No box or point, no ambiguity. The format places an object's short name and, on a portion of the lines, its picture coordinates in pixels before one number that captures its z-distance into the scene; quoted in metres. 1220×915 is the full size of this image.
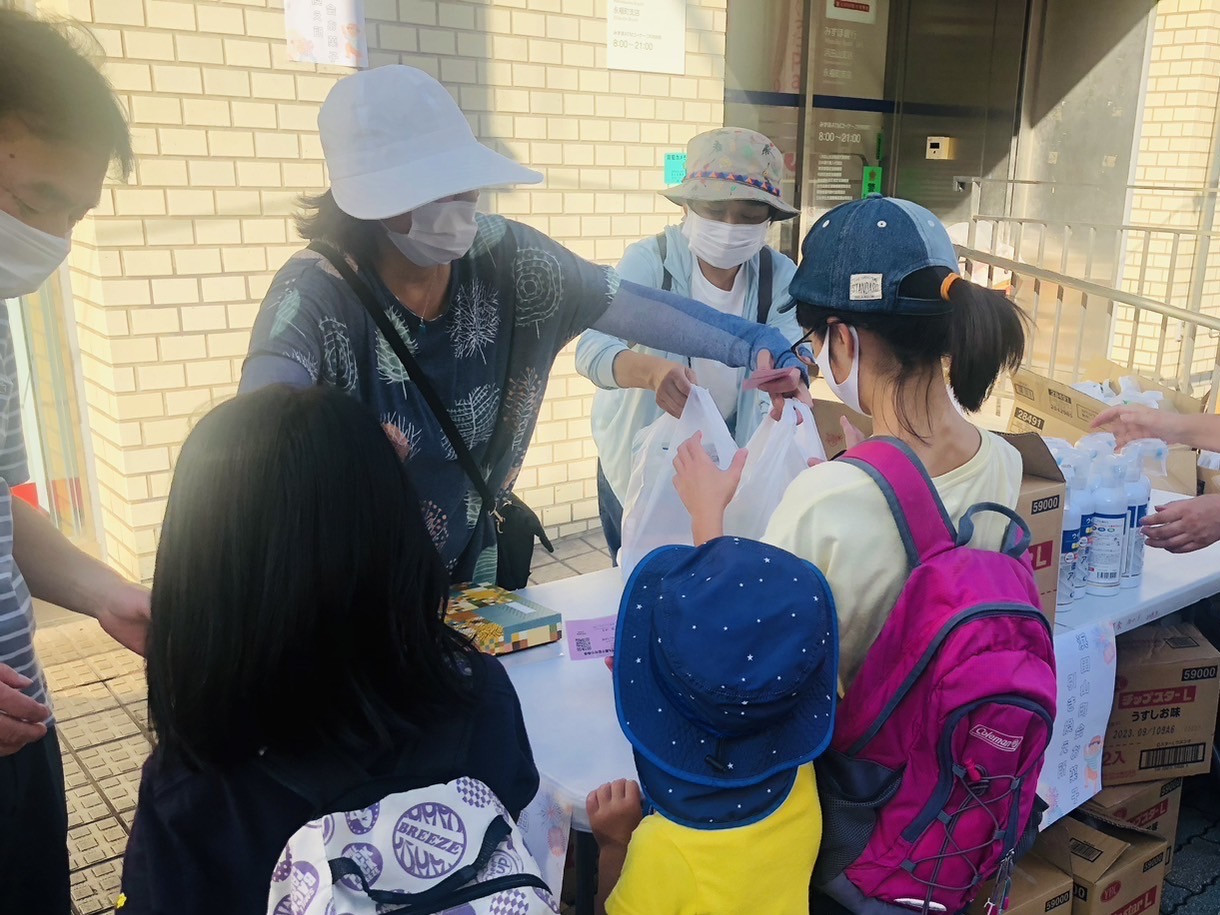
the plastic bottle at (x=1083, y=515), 2.30
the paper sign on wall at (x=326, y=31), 3.72
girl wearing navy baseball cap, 1.45
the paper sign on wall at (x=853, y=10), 6.22
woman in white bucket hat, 1.66
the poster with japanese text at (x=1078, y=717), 2.10
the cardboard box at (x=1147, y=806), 2.45
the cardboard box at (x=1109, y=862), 2.19
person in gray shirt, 1.40
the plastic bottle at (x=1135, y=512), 2.35
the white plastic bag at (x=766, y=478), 1.94
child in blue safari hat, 1.22
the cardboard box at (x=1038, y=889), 2.07
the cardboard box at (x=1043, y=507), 2.00
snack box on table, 1.87
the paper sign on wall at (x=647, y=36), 4.55
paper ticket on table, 1.87
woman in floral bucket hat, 2.75
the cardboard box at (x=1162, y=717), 2.51
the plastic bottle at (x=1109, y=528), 2.29
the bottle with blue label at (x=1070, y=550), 2.29
